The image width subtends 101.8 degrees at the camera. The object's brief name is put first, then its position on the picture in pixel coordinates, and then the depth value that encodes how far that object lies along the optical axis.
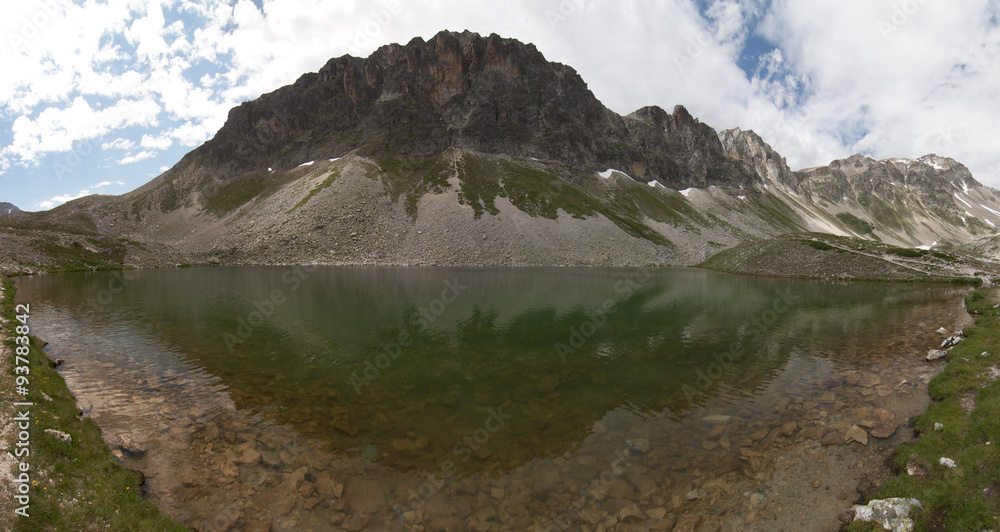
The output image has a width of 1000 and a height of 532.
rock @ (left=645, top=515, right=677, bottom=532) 10.37
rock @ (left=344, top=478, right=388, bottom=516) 11.02
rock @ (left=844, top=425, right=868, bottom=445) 13.90
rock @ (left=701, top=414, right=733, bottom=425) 15.86
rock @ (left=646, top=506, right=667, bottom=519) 10.72
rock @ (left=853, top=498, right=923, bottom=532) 8.80
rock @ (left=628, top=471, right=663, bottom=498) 11.61
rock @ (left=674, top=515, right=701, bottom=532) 10.30
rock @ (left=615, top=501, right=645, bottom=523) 10.70
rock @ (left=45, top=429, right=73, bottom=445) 11.41
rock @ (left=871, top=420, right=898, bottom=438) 14.12
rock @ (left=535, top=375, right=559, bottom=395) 19.17
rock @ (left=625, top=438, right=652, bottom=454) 13.81
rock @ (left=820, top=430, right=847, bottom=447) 13.97
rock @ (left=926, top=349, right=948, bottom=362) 22.09
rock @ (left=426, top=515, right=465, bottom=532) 10.35
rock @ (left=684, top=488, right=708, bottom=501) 11.41
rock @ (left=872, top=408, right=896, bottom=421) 15.32
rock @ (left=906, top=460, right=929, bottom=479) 10.96
